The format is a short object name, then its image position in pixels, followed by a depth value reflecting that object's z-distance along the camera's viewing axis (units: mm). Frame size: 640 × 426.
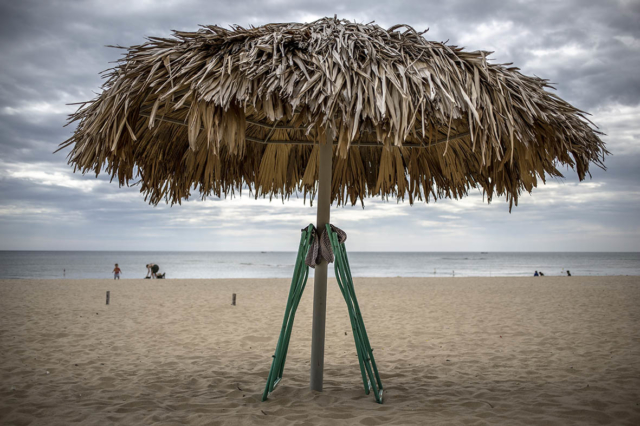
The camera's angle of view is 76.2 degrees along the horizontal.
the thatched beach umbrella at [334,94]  2131
